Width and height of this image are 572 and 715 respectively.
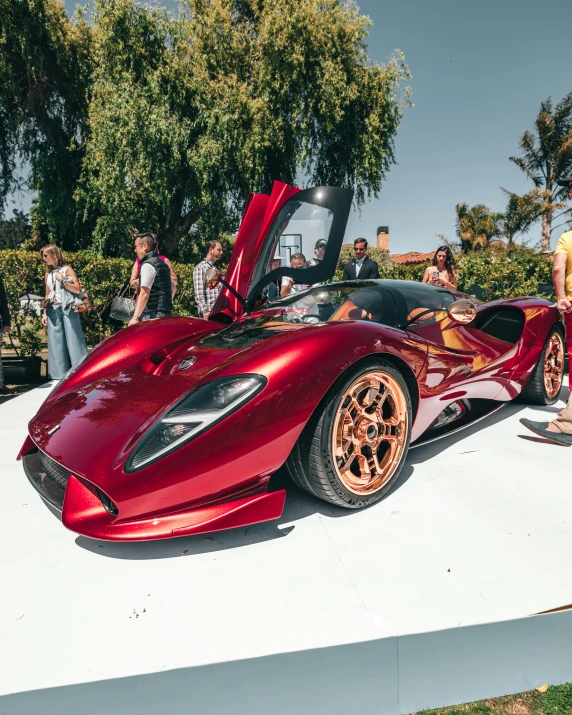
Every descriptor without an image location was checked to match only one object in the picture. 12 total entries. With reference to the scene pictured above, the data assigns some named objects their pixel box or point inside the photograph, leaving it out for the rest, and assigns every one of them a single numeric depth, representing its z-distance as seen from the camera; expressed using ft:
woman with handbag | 16.52
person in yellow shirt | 9.79
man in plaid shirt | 16.93
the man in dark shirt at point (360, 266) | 19.74
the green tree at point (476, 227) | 98.94
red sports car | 5.65
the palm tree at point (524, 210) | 90.63
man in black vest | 14.35
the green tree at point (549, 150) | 88.22
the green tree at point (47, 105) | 36.76
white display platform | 4.25
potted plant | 17.34
